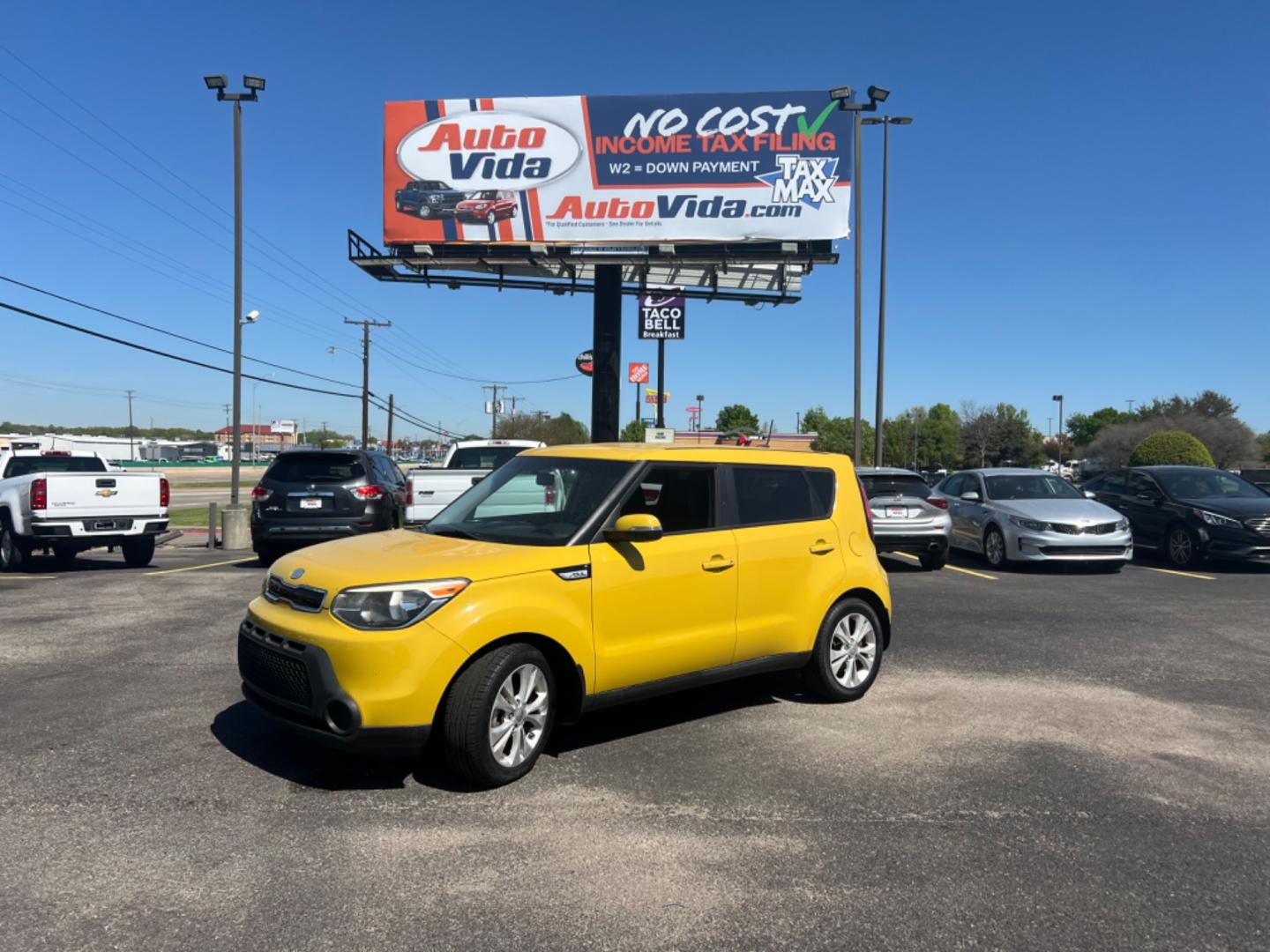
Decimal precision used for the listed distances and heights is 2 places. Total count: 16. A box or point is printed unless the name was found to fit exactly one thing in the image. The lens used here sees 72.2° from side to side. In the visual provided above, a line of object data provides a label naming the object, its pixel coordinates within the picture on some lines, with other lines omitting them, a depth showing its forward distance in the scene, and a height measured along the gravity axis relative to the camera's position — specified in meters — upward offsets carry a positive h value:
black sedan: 12.66 -0.75
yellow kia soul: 4.07 -0.79
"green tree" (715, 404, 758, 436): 87.25 +4.16
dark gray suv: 11.48 -0.63
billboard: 21.47 +7.19
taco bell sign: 27.30 +4.36
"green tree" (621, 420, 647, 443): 55.43 +1.78
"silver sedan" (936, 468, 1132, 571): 12.25 -0.89
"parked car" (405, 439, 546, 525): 11.73 -0.46
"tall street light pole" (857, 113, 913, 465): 22.81 +5.03
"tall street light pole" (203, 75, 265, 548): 18.55 +5.53
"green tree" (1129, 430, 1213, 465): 36.03 +0.47
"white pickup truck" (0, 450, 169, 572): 11.40 -0.82
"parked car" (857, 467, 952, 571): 12.30 -0.85
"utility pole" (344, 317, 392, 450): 53.22 +5.09
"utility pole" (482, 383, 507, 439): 71.81 +3.79
